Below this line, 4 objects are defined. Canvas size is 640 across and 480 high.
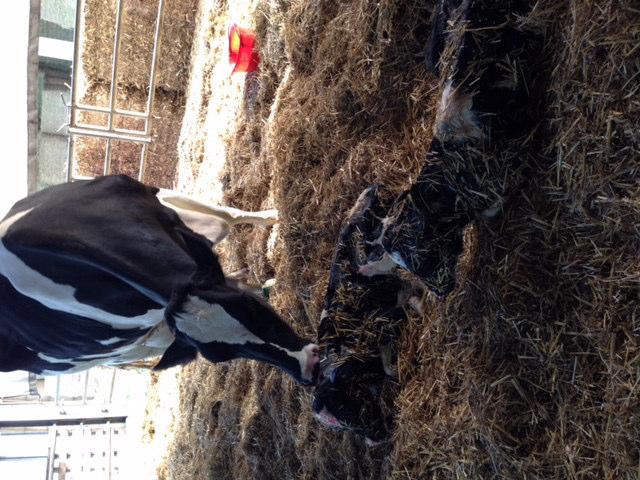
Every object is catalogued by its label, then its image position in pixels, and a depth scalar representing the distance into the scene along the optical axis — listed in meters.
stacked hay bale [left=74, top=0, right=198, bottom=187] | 5.71
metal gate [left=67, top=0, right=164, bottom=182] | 4.71
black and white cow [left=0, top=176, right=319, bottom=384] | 1.79
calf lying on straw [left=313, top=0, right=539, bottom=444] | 1.57
